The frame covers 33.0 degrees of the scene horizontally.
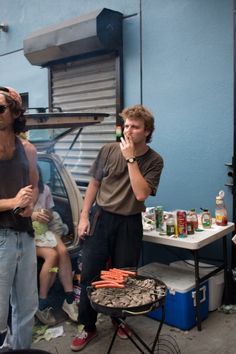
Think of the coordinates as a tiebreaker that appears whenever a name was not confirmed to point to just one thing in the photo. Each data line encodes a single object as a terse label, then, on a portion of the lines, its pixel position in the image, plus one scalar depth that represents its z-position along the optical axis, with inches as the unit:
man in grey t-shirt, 127.1
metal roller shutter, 203.9
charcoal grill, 94.9
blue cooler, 140.9
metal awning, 190.5
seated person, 144.3
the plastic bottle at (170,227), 144.6
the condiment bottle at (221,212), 151.9
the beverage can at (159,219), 151.8
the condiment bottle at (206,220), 152.4
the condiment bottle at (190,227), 144.7
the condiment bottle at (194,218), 148.2
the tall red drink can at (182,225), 142.4
